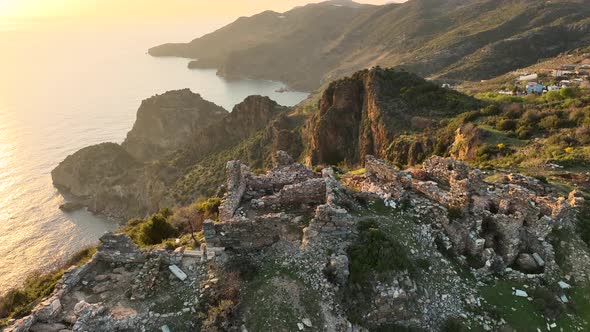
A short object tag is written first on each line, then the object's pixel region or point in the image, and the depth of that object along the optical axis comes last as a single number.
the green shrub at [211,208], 22.83
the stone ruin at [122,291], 12.05
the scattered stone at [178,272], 13.48
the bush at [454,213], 14.93
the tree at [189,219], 22.28
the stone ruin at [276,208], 13.84
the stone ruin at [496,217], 14.12
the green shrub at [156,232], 22.06
